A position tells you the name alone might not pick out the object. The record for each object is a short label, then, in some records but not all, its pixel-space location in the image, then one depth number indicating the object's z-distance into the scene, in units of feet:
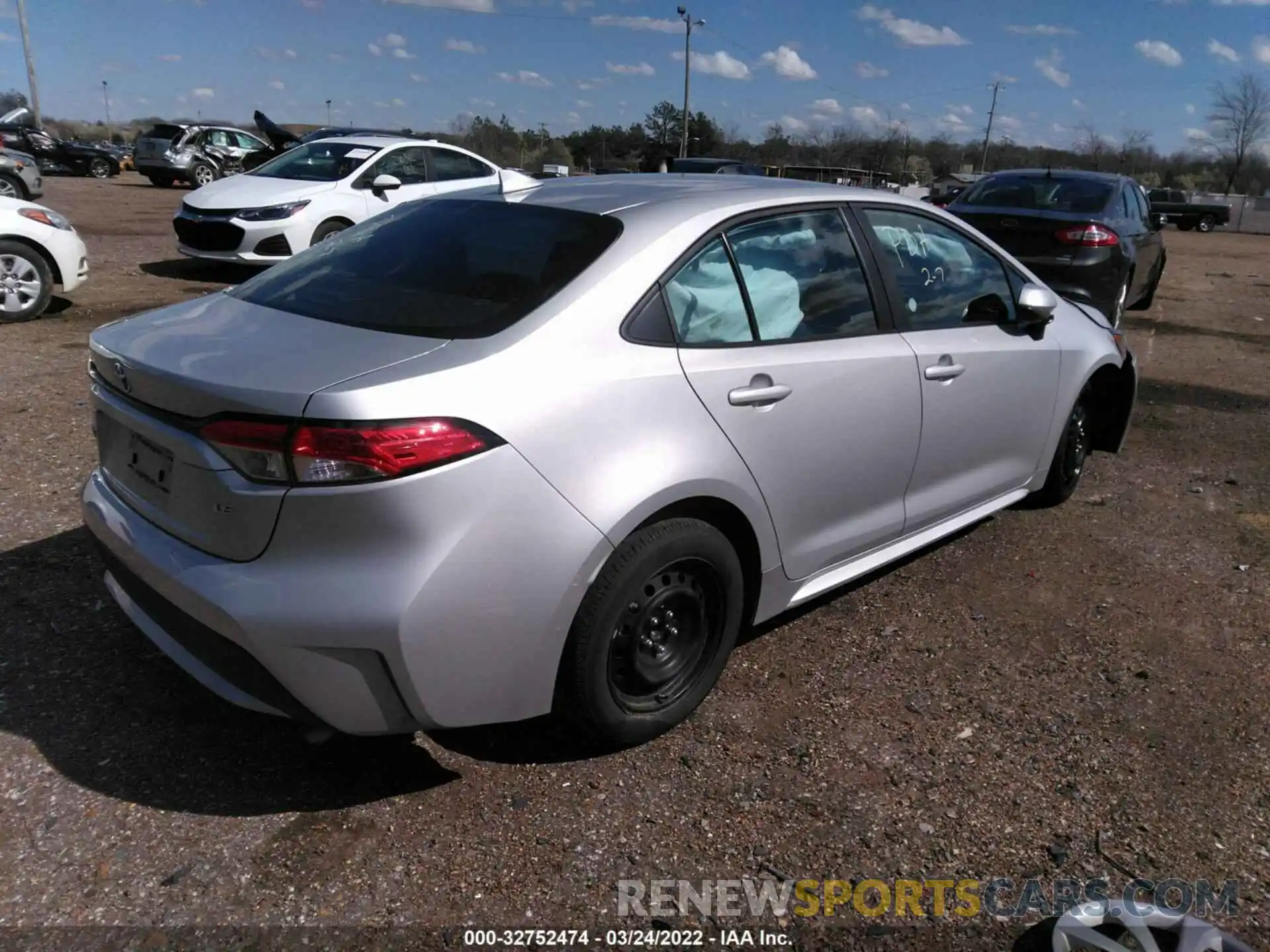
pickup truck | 118.73
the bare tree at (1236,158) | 200.54
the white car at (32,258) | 25.84
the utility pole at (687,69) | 146.41
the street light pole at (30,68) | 131.75
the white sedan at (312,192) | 33.01
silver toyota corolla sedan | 7.25
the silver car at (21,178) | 46.96
